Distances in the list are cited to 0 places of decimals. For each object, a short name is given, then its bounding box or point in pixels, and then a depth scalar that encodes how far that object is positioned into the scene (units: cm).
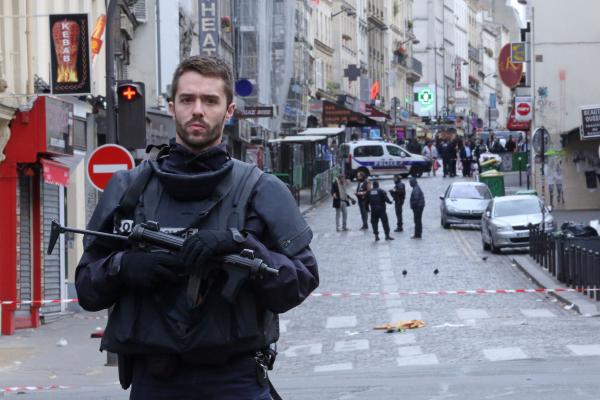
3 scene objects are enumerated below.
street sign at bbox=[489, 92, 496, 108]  18560
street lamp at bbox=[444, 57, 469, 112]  16162
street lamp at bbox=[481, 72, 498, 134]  19106
